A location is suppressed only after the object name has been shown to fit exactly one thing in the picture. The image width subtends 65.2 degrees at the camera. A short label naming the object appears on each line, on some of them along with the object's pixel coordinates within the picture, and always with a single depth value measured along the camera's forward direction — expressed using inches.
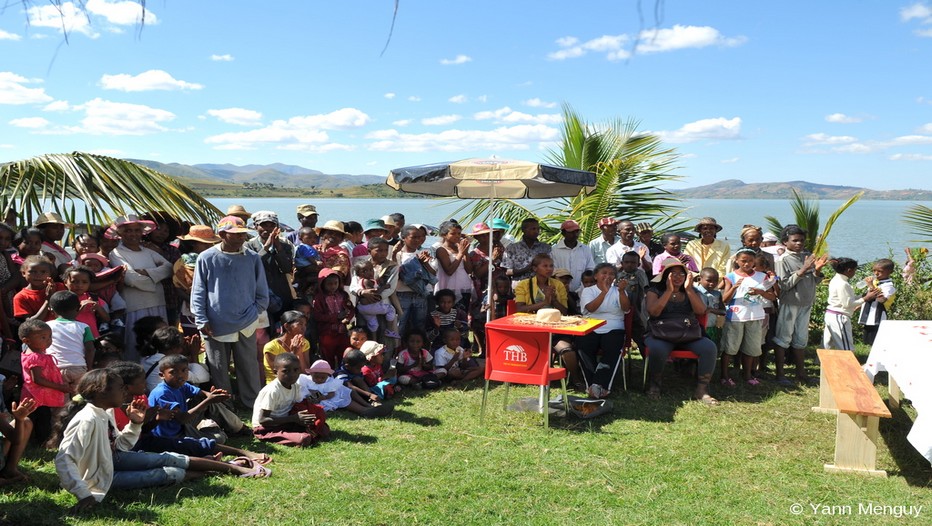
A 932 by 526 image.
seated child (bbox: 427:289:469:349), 324.8
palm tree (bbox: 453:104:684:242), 430.6
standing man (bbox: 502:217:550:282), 339.9
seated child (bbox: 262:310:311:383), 260.2
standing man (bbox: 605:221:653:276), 342.0
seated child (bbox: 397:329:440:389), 303.1
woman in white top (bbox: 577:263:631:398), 302.4
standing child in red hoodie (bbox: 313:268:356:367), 294.7
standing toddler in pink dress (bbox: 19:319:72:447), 198.2
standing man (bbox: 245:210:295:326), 288.8
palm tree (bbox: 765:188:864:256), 445.1
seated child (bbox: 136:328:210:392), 224.7
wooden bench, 206.6
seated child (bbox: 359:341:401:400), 280.2
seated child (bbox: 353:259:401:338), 301.3
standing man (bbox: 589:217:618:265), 363.9
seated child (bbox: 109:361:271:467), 178.7
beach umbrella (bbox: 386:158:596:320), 297.0
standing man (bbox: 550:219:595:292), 341.5
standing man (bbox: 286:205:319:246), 346.0
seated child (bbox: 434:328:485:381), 310.8
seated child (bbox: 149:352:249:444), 196.5
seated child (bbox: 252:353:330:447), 222.2
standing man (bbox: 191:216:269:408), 245.0
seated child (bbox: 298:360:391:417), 251.8
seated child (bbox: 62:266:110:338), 226.9
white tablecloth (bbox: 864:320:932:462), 183.3
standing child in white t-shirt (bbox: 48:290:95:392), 210.1
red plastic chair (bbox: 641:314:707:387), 300.3
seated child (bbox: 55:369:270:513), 163.6
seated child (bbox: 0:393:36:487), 173.2
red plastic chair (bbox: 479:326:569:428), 248.8
